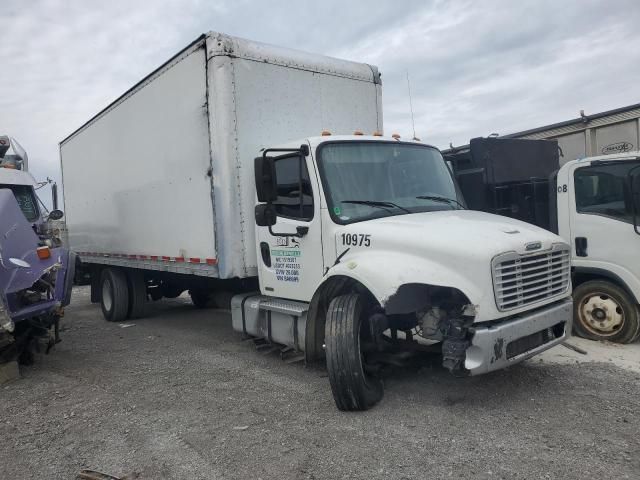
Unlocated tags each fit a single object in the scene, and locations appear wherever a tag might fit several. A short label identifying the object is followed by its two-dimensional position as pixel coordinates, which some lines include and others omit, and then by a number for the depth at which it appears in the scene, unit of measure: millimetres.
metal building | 7246
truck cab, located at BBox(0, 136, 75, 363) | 5574
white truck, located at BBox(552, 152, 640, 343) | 5684
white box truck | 3928
